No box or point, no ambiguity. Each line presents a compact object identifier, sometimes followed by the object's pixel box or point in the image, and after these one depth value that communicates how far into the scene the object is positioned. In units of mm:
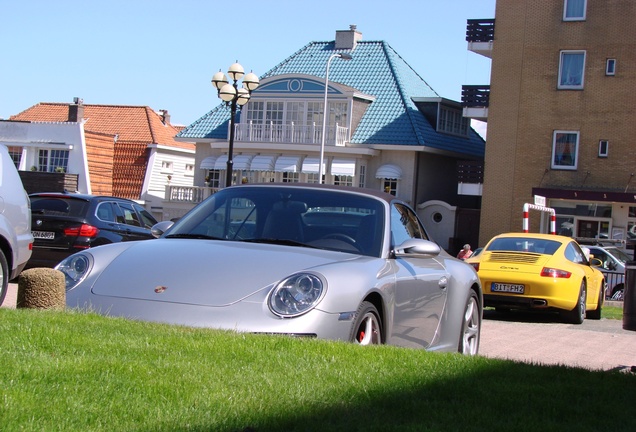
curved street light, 46881
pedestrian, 31562
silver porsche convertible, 6770
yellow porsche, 16609
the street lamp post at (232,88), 25703
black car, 18328
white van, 11500
